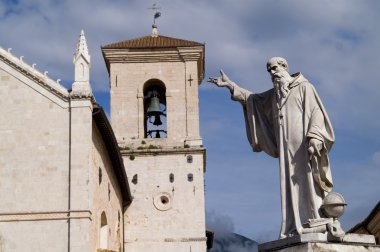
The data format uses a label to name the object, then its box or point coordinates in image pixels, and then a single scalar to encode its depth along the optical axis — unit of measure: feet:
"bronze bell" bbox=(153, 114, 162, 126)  113.70
